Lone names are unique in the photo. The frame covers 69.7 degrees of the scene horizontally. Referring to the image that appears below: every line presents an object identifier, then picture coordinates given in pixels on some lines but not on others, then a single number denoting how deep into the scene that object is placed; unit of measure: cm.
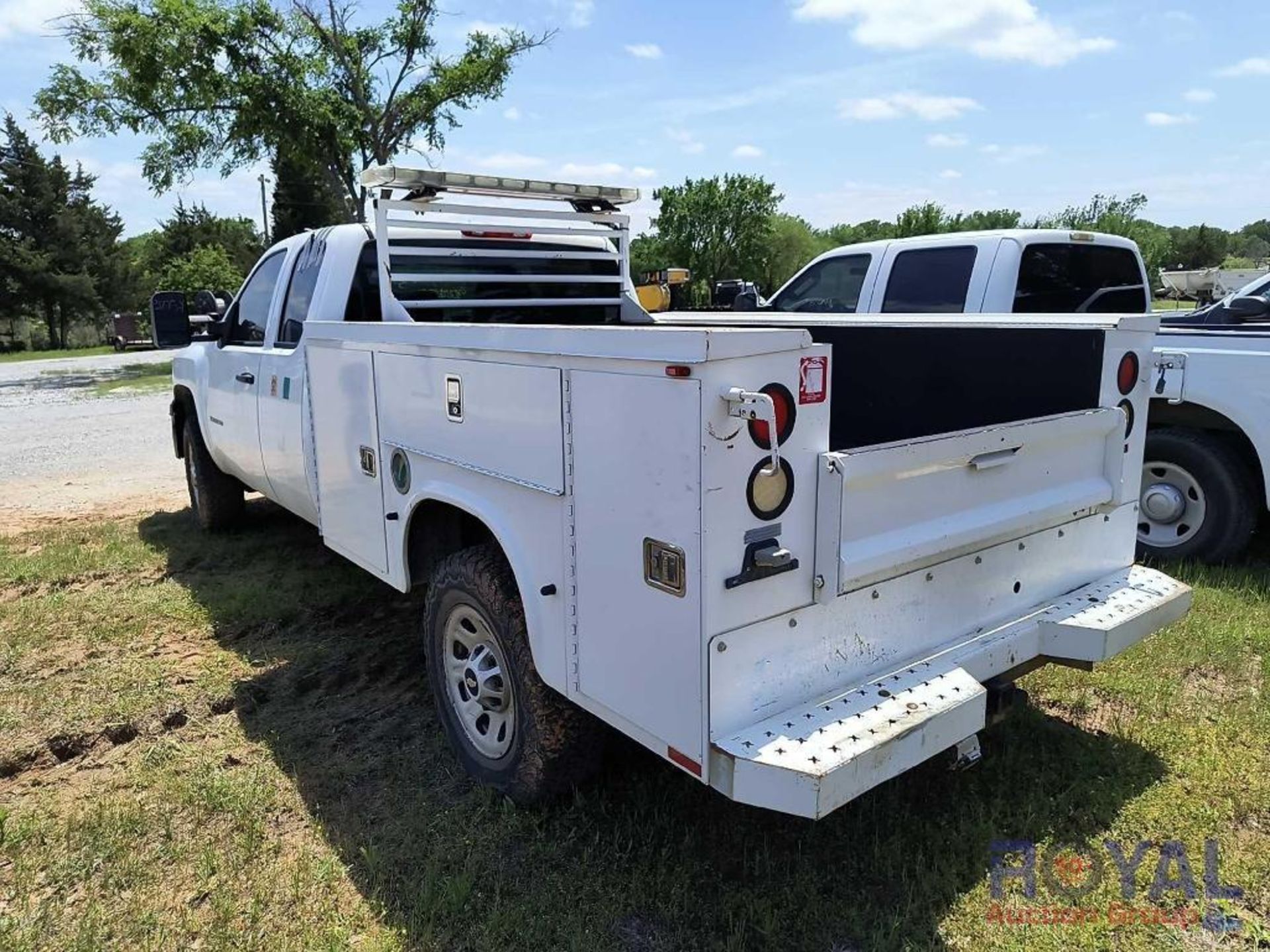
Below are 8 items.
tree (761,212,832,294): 5581
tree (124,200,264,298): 5475
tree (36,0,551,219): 2109
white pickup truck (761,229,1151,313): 639
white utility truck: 216
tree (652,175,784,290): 5038
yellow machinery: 1073
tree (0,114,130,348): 4453
